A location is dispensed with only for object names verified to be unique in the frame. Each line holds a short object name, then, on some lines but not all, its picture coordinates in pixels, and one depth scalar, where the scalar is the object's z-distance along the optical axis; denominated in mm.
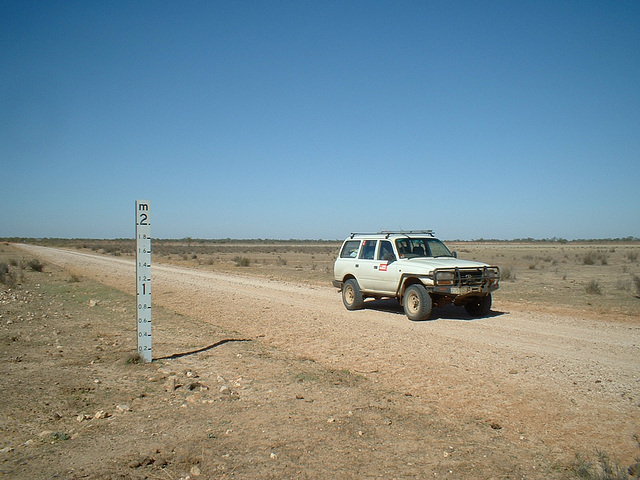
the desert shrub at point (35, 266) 29484
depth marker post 7930
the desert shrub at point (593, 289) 18097
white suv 12133
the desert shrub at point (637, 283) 17308
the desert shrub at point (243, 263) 40147
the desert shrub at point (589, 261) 38762
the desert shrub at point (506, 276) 25250
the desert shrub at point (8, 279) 20525
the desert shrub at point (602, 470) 4191
